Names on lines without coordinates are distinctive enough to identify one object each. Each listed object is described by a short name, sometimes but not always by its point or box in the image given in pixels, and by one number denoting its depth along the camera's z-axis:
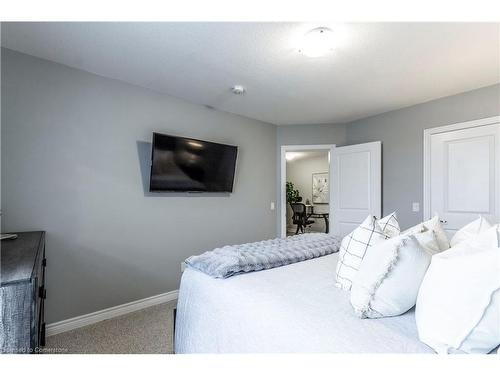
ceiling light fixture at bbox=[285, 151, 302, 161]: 7.51
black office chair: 7.20
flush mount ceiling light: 1.75
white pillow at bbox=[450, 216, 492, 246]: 1.32
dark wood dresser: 0.87
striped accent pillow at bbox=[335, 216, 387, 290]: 1.27
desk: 7.43
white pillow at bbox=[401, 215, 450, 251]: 1.33
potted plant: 7.80
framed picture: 7.73
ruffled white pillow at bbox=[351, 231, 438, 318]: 0.96
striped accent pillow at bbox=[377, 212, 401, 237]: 1.45
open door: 3.51
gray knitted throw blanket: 1.45
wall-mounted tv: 2.72
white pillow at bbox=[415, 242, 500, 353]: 0.71
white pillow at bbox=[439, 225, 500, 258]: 0.90
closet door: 2.64
